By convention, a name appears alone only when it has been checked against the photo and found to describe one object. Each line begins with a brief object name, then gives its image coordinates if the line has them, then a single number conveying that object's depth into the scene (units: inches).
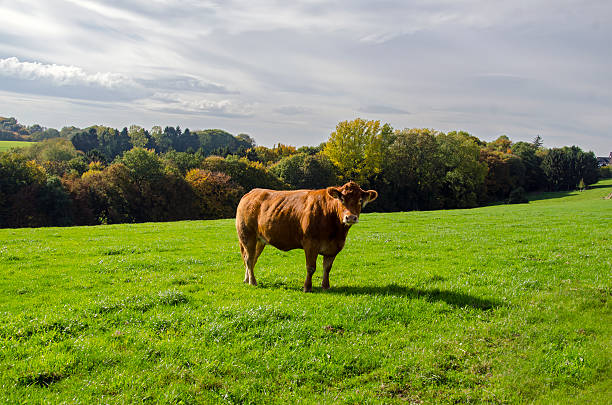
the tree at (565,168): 4360.2
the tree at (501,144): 4801.7
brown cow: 374.0
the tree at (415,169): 3090.6
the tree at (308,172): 2978.3
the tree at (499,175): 3646.7
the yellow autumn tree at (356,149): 2824.8
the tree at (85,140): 5226.4
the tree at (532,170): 4365.2
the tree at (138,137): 5979.3
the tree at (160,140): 6432.1
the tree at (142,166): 2524.6
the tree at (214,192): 2600.9
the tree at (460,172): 3053.6
